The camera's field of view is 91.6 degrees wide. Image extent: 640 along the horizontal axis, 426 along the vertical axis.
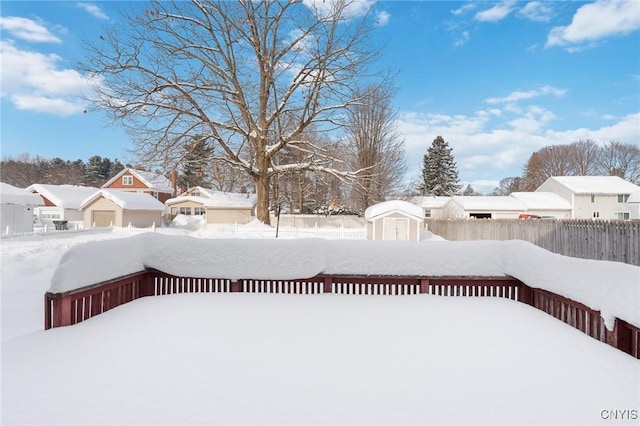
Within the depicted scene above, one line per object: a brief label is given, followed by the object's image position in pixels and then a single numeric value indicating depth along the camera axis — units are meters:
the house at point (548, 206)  31.44
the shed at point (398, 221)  17.83
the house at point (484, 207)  31.50
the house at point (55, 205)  32.59
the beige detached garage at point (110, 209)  27.67
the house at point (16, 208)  20.30
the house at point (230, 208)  29.08
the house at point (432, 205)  36.35
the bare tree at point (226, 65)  15.08
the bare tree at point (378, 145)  27.00
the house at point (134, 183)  39.59
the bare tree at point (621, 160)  44.75
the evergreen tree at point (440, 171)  42.97
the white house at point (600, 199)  30.20
